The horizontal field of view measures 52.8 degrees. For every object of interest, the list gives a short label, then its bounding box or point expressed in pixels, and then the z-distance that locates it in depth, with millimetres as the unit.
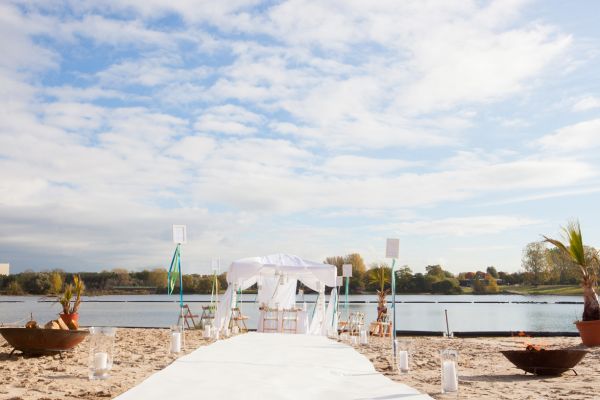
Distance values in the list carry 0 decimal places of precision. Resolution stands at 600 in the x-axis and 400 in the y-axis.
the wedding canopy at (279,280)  14273
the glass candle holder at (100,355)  6176
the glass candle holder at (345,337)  12628
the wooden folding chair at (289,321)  15188
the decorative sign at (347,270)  16438
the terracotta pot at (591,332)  11188
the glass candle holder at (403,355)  7168
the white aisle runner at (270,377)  5289
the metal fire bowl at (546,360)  7078
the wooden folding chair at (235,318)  15698
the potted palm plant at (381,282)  17203
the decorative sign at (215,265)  16328
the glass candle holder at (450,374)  5512
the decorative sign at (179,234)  11219
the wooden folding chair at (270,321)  15273
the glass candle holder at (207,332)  11665
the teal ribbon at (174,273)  11500
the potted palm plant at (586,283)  11227
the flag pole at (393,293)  8630
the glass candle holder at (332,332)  14477
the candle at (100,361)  6172
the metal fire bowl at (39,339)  7977
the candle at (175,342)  8641
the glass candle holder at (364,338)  11616
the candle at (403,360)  7168
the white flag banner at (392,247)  9469
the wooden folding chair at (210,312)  15879
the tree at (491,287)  83250
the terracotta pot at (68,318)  9180
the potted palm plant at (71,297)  10062
